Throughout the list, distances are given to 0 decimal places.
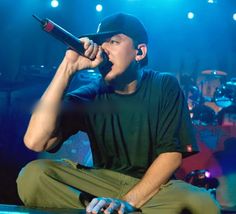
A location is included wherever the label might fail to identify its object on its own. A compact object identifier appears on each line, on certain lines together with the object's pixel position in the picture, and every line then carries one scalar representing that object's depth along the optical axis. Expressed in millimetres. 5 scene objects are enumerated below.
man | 1639
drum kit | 4246
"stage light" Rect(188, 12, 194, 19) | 5137
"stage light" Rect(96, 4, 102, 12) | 4898
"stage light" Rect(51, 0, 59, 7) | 4771
